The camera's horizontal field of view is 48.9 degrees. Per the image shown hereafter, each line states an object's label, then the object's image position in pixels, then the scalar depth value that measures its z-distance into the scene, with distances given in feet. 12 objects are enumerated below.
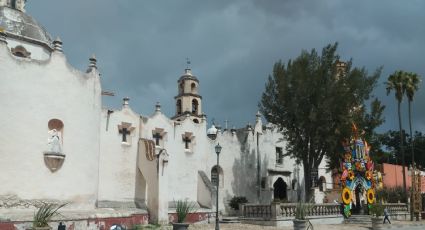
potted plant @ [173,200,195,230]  50.47
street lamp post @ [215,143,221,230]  69.43
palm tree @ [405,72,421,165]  126.52
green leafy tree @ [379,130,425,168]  224.33
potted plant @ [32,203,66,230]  38.95
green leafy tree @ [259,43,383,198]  99.14
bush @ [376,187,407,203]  127.65
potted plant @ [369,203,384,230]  80.23
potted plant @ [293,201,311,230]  61.21
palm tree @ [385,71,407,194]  126.41
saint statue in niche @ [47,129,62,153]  67.63
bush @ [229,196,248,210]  104.83
